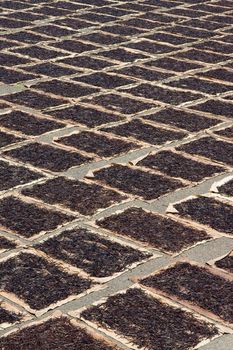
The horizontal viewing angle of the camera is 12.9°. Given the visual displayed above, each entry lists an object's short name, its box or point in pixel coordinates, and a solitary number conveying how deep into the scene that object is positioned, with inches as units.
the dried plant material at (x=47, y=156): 217.8
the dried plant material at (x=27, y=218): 183.9
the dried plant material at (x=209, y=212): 187.8
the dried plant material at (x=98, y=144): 227.5
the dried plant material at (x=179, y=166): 212.5
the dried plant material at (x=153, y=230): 179.2
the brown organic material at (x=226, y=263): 169.7
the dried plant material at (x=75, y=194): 195.5
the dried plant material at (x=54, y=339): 142.9
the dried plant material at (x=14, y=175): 206.1
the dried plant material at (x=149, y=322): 145.0
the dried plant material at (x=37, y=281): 157.6
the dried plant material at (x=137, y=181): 203.1
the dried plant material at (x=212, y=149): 223.6
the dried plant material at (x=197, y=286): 155.7
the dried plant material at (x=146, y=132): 236.3
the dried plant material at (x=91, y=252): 168.7
